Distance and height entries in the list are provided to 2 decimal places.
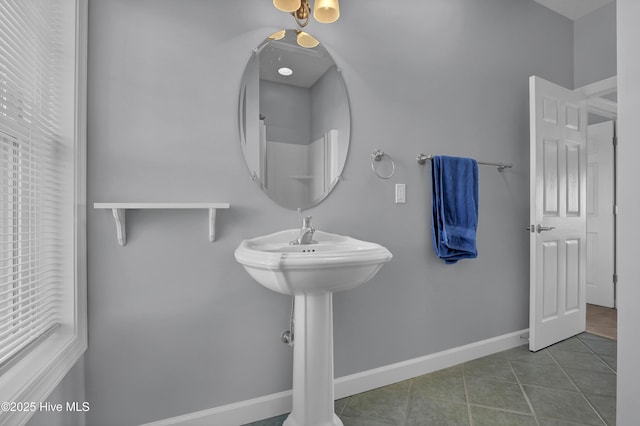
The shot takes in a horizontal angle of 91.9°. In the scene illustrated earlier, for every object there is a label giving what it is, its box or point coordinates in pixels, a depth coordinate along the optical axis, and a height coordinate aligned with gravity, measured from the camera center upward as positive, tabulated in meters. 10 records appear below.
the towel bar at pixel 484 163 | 1.91 +0.32
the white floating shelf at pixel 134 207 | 1.20 +0.02
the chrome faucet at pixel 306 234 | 1.47 -0.11
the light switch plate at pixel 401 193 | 1.86 +0.11
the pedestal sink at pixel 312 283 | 1.05 -0.26
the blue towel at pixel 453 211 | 1.89 +0.00
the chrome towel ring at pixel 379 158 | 1.78 +0.31
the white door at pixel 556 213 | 2.17 -0.01
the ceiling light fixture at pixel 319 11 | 1.46 +0.97
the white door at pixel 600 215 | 3.20 -0.04
